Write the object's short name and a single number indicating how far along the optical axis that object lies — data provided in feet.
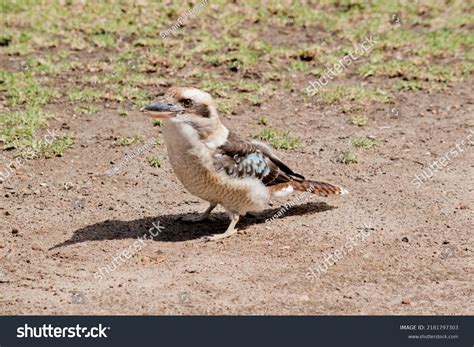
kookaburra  24.61
